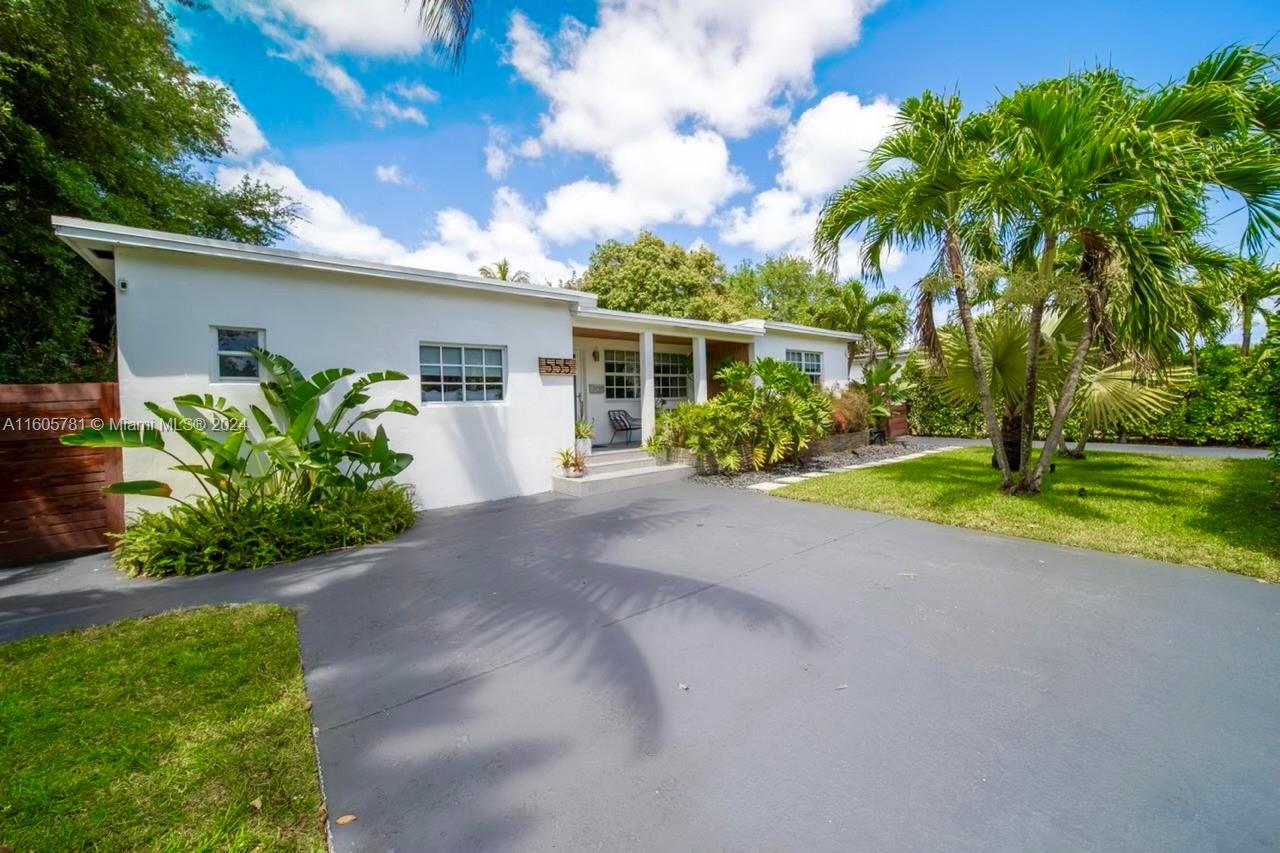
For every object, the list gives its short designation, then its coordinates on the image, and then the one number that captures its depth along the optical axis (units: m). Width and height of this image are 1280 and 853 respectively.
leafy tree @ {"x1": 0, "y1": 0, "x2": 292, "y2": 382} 7.45
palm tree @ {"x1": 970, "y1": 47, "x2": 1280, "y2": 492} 5.25
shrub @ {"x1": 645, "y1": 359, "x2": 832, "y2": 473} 10.48
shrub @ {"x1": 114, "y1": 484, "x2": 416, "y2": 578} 5.25
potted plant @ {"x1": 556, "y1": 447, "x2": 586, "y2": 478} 9.45
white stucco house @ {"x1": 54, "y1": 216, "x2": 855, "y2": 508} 6.09
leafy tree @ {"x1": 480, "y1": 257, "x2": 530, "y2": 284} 21.72
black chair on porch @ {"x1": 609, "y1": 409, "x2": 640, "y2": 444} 13.46
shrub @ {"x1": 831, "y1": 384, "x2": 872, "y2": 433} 13.41
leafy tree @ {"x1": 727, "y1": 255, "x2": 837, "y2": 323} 34.31
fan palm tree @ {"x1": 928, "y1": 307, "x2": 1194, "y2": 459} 7.94
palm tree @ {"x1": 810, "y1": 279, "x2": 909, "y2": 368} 18.05
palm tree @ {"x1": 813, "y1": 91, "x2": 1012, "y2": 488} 6.52
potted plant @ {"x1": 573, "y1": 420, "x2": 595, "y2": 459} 10.23
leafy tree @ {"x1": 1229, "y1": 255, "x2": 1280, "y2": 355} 6.68
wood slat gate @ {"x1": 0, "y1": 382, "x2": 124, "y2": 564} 5.54
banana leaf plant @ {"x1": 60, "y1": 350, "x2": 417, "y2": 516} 5.38
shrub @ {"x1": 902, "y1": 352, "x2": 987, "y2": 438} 16.28
